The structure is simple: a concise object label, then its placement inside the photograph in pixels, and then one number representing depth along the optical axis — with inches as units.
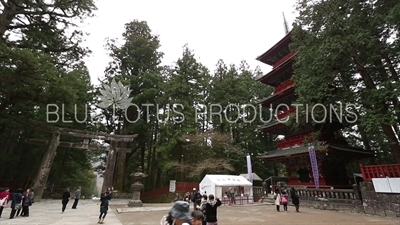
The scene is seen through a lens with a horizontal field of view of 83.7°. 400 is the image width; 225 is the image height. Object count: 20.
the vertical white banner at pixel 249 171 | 774.5
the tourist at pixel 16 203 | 350.6
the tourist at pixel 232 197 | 687.1
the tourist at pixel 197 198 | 395.4
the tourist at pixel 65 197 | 425.7
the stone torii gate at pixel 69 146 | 629.9
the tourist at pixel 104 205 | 315.3
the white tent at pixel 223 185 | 676.6
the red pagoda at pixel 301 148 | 642.2
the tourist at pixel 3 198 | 345.3
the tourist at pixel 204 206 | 205.1
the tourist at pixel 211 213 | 199.9
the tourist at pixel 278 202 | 505.0
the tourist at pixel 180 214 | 96.2
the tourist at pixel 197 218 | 105.1
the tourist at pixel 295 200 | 491.1
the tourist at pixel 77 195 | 502.1
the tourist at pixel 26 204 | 371.6
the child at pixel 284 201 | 497.4
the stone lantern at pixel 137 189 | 549.1
